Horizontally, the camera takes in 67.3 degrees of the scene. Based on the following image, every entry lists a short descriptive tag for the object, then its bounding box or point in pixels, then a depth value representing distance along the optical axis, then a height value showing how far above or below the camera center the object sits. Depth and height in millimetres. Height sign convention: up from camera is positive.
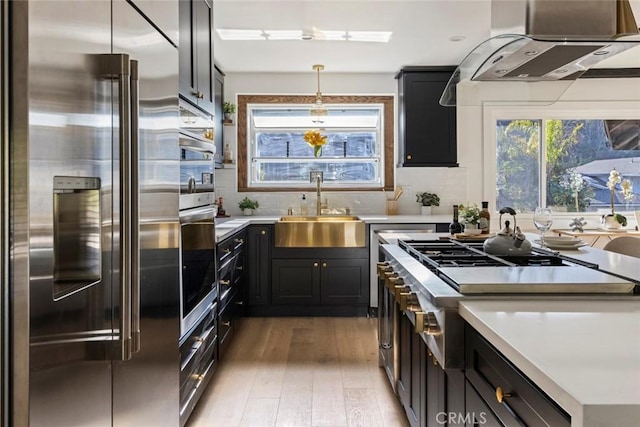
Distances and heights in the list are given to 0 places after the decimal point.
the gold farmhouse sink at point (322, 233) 4379 -226
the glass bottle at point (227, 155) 4918 +546
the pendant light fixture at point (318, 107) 4632 +979
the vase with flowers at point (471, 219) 2990 -68
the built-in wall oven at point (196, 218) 2105 -46
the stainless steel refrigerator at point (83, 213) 908 -11
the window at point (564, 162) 5152 +497
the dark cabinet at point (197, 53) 2311 +828
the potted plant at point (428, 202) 5008 +65
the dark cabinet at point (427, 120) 4730 +871
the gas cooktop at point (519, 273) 1380 -213
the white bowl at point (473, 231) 2966 -141
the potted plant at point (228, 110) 4938 +1013
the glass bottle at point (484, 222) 3039 -87
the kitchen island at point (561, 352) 701 -265
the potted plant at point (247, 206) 5020 +24
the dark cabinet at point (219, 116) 4621 +910
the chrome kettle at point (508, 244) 1966 -151
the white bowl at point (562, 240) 2322 -158
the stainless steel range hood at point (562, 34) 1633 +604
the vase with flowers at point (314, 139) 4902 +713
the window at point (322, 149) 5199 +646
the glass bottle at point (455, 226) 3070 -114
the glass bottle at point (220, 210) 4959 -18
